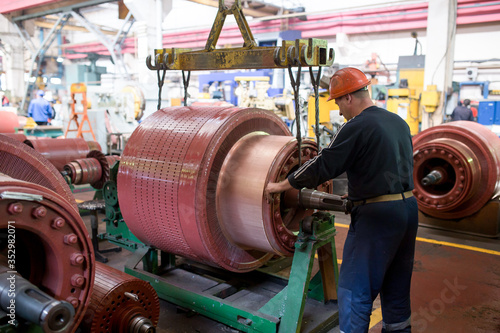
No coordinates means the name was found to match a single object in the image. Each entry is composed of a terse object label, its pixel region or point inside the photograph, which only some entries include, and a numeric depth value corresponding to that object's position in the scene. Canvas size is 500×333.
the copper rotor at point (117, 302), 2.29
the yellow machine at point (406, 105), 10.34
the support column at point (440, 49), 9.94
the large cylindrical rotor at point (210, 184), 2.76
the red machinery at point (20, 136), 5.86
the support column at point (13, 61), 16.52
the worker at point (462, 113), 9.66
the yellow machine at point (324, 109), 8.99
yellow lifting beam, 2.72
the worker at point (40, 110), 11.26
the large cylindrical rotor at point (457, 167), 4.97
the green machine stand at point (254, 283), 2.71
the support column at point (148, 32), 11.09
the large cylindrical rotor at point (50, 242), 1.40
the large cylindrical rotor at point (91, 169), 4.56
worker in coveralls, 2.40
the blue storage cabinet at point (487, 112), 10.65
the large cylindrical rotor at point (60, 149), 5.69
